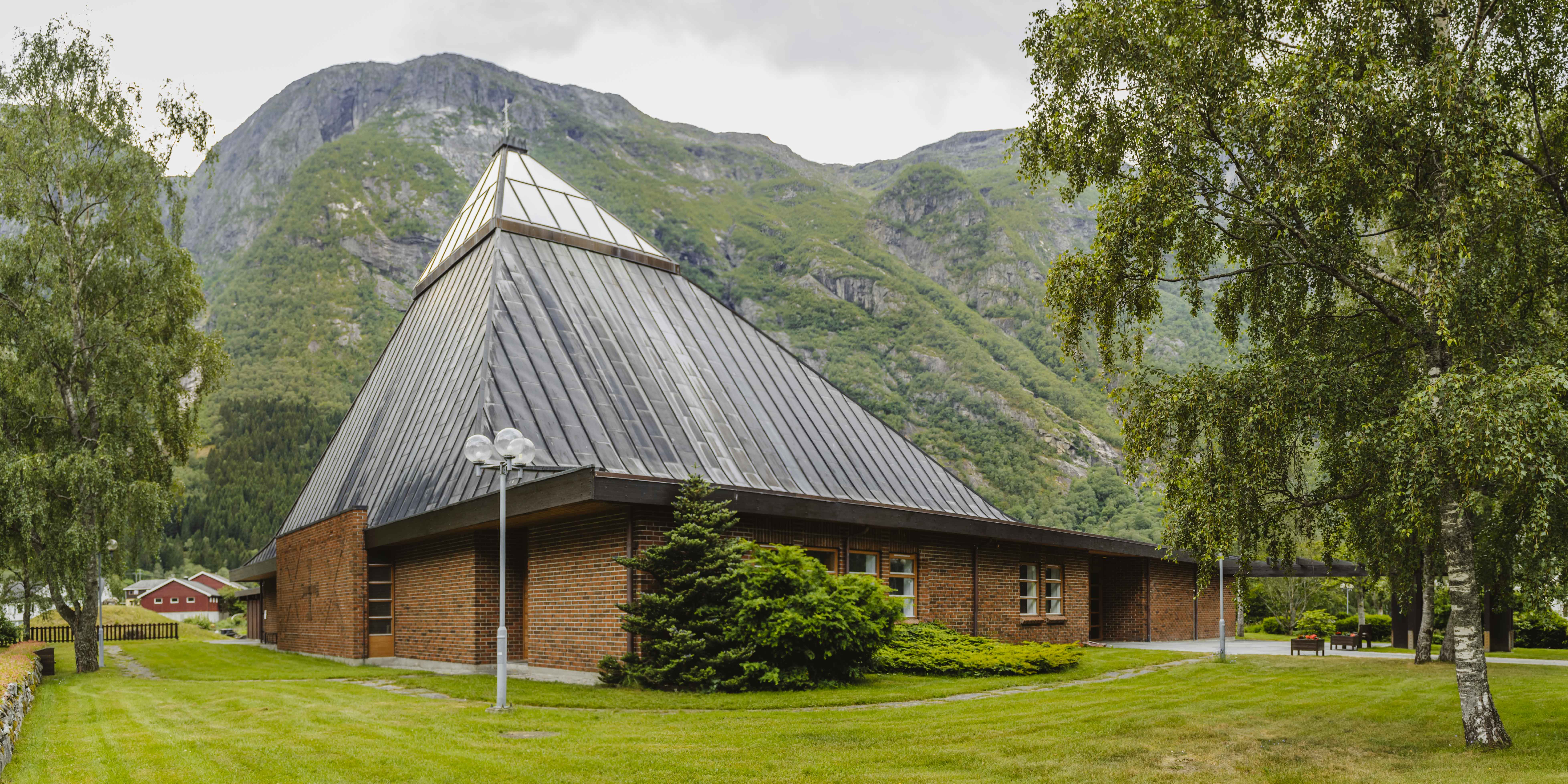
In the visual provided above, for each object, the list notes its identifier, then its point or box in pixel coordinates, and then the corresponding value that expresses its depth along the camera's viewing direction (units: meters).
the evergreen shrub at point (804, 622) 15.47
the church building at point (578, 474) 18.77
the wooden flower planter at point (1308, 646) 28.36
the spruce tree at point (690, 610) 15.60
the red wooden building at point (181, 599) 95.31
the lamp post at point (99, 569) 23.50
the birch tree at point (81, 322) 23.02
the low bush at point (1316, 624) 40.03
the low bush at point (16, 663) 13.66
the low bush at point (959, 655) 18.69
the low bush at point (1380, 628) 36.57
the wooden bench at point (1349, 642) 30.92
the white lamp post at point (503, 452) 14.21
